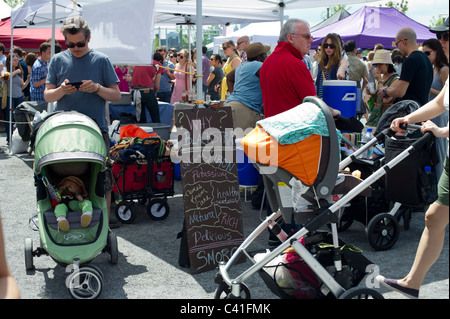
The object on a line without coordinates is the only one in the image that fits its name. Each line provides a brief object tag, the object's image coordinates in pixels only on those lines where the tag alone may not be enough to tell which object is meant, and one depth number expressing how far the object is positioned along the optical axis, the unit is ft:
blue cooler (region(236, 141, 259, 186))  21.30
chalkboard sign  15.58
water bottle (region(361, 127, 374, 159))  18.75
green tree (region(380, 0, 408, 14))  123.49
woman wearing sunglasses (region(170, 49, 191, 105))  41.93
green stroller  13.61
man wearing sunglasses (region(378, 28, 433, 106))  19.81
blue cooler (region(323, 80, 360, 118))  18.65
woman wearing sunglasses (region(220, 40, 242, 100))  32.80
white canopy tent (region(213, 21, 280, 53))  69.87
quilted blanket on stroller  11.12
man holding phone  16.01
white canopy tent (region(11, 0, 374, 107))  22.74
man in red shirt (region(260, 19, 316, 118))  15.23
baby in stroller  13.98
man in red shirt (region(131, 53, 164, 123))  33.81
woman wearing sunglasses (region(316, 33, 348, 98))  24.88
